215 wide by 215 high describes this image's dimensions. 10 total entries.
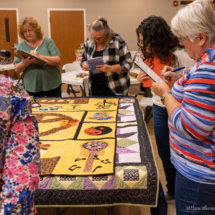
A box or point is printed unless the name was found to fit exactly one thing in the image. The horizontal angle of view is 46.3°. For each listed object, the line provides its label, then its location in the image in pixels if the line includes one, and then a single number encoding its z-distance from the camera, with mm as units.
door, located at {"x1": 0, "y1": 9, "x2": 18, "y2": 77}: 7453
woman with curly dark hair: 1748
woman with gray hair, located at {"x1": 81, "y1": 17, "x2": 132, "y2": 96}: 2631
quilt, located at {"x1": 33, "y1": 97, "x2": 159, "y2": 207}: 1291
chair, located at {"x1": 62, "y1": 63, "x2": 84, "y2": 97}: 4634
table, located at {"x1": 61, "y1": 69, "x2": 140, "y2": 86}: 3676
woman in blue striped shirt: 875
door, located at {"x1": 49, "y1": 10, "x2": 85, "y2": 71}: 7535
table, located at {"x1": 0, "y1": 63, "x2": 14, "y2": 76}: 4595
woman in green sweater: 2756
